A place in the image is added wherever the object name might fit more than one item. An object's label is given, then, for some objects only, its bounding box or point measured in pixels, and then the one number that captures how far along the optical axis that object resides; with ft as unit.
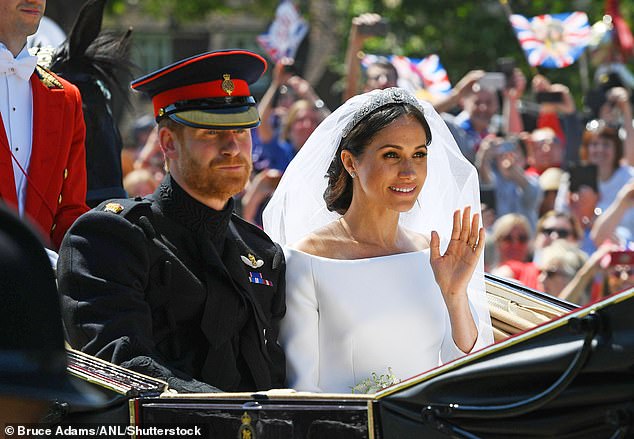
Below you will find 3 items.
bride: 25.13
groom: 21.63
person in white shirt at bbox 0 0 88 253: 25.96
